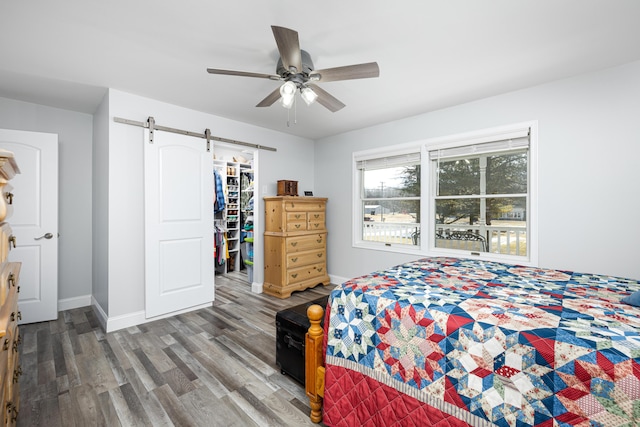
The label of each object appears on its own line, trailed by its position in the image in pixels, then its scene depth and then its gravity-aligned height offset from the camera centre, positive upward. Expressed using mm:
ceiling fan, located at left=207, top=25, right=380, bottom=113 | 1669 +970
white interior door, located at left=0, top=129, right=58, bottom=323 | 3018 -122
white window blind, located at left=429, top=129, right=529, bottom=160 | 2906 +743
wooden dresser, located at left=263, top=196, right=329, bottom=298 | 3953 -525
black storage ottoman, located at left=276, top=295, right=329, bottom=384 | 1940 -947
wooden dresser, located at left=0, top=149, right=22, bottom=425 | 989 -399
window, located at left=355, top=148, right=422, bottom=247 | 3855 +181
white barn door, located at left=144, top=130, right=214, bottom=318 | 3092 -162
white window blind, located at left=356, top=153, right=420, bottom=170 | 3787 +727
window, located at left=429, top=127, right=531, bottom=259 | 2984 +187
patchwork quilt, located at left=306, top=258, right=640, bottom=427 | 918 -578
